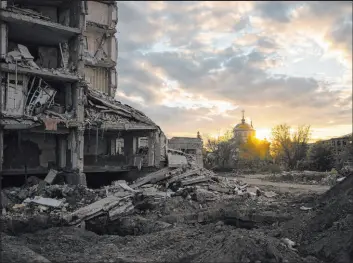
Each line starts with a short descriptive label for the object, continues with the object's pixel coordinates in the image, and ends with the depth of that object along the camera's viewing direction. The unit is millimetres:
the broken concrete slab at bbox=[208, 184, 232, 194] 17297
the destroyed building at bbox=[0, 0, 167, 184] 16375
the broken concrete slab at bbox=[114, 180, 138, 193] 15634
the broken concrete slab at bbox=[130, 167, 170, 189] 18320
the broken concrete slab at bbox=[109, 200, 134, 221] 12438
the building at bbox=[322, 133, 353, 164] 34203
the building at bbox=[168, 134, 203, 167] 27469
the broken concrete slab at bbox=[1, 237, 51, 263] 7266
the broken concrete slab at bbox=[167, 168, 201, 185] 18300
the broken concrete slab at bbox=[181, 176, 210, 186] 17828
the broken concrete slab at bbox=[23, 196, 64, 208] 13328
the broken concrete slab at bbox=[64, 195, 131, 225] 11534
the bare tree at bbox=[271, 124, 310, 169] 41656
